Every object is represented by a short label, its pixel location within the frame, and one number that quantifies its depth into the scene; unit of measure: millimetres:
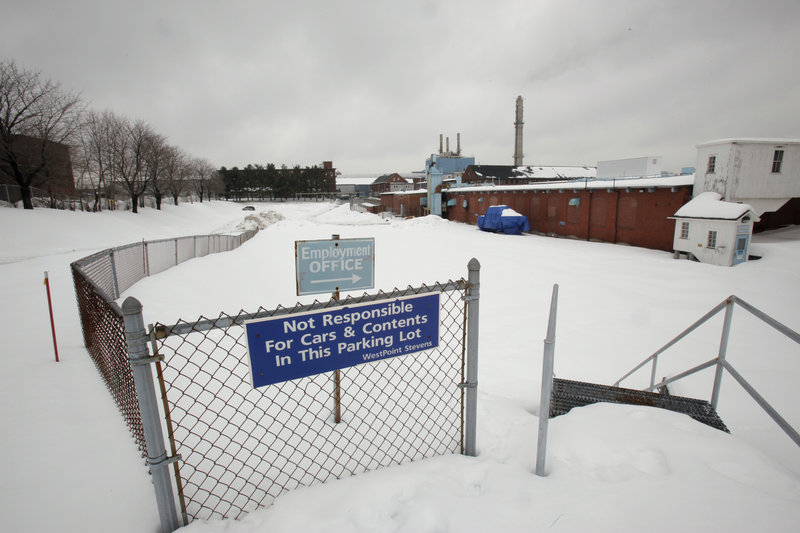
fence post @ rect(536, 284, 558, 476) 2225
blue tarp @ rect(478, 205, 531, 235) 25466
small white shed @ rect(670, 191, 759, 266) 13578
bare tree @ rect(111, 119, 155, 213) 34031
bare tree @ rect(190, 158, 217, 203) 74438
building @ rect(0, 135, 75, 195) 22453
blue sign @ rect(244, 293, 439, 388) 2182
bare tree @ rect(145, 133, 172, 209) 37094
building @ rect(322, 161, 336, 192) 96812
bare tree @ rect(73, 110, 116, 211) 31125
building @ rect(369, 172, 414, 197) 86188
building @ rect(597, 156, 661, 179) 36166
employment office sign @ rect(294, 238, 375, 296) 3051
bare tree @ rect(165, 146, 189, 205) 42812
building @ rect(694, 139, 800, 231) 15070
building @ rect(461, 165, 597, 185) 58750
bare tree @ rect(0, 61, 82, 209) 21297
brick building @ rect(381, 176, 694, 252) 18000
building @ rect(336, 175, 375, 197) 104500
